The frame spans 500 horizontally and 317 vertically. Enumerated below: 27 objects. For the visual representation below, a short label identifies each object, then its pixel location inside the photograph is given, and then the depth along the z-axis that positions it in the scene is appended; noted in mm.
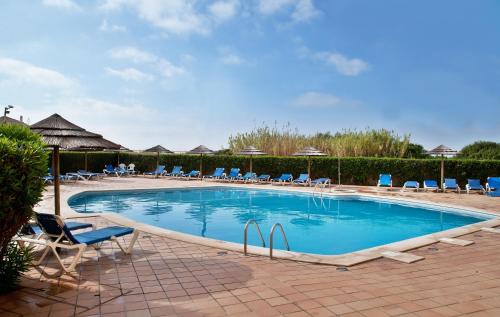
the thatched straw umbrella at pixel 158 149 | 22453
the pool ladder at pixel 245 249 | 5410
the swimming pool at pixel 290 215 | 8719
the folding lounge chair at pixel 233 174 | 20531
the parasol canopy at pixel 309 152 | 17694
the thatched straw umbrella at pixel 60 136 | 6152
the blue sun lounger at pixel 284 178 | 19070
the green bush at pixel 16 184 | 3517
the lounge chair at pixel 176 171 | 23289
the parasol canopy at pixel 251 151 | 19900
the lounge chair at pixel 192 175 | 22641
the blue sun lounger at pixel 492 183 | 14101
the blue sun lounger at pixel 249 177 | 20125
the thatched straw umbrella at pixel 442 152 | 15321
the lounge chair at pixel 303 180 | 18473
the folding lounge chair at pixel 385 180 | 16641
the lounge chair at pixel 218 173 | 21300
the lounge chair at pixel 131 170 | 25417
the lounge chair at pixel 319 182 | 17231
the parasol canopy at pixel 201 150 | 21531
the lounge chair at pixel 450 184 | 15289
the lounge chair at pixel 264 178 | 19678
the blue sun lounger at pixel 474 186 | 14750
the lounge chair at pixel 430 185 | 15474
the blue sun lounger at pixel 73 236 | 4609
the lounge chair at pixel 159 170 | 23578
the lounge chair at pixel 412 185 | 15752
